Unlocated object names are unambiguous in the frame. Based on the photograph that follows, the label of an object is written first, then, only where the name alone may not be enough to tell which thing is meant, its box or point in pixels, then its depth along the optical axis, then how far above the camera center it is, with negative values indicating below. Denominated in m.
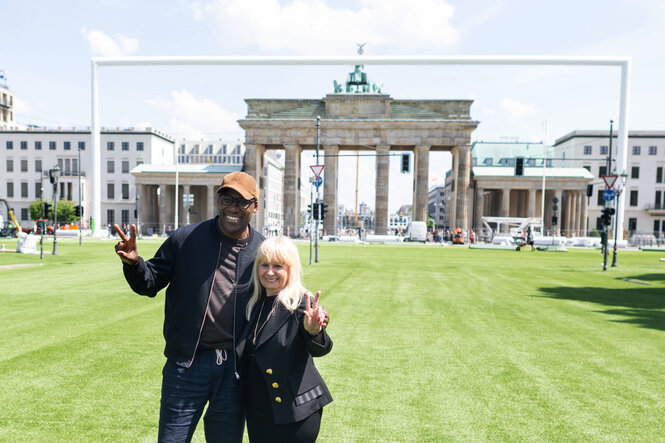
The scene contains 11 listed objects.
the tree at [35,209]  73.38 -1.01
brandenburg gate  66.62 +11.22
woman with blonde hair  2.89 -0.95
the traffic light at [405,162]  33.47 +3.54
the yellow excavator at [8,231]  52.13 -3.32
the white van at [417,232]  56.31 -2.89
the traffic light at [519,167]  36.71 +3.61
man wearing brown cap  3.04 -0.72
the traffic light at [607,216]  24.02 -0.21
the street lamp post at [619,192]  24.39 +1.23
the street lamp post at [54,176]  27.34 +1.67
